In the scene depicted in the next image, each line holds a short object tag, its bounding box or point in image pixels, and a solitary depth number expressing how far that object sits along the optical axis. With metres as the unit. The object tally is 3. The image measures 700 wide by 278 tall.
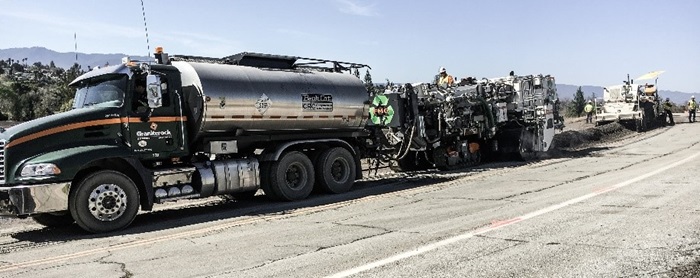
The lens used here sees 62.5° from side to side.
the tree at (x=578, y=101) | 83.66
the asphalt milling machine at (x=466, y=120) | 15.96
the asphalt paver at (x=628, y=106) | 29.62
